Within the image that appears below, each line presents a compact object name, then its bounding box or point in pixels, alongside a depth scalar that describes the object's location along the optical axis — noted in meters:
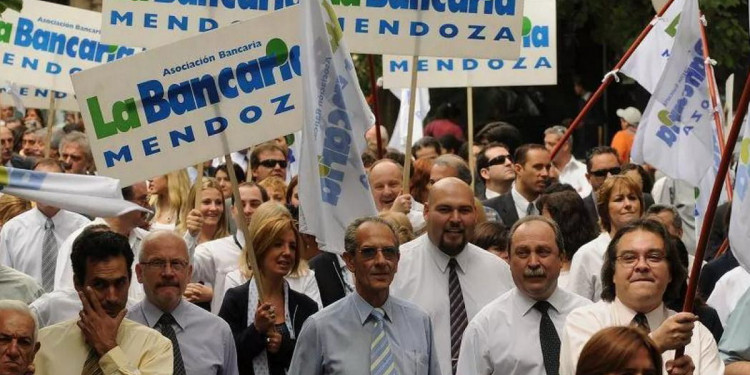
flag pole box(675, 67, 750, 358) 8.38
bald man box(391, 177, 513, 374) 10.28
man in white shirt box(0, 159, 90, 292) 13.07
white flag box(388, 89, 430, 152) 21.23
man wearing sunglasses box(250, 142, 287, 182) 15.57
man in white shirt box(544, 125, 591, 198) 17.66
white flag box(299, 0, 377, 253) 10.09
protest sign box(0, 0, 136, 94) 17.09
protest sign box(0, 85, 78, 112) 20.89
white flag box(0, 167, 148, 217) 9.05
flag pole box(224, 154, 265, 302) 9.99
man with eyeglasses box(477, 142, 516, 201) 15.58
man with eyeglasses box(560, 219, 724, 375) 8.34
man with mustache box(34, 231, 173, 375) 8.59
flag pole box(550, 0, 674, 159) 14.66
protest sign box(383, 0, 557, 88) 16.19
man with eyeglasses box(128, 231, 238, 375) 9.34
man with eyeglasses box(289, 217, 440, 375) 9.00
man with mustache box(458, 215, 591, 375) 9.25
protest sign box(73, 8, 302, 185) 10.29
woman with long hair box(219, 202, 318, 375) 10.07
